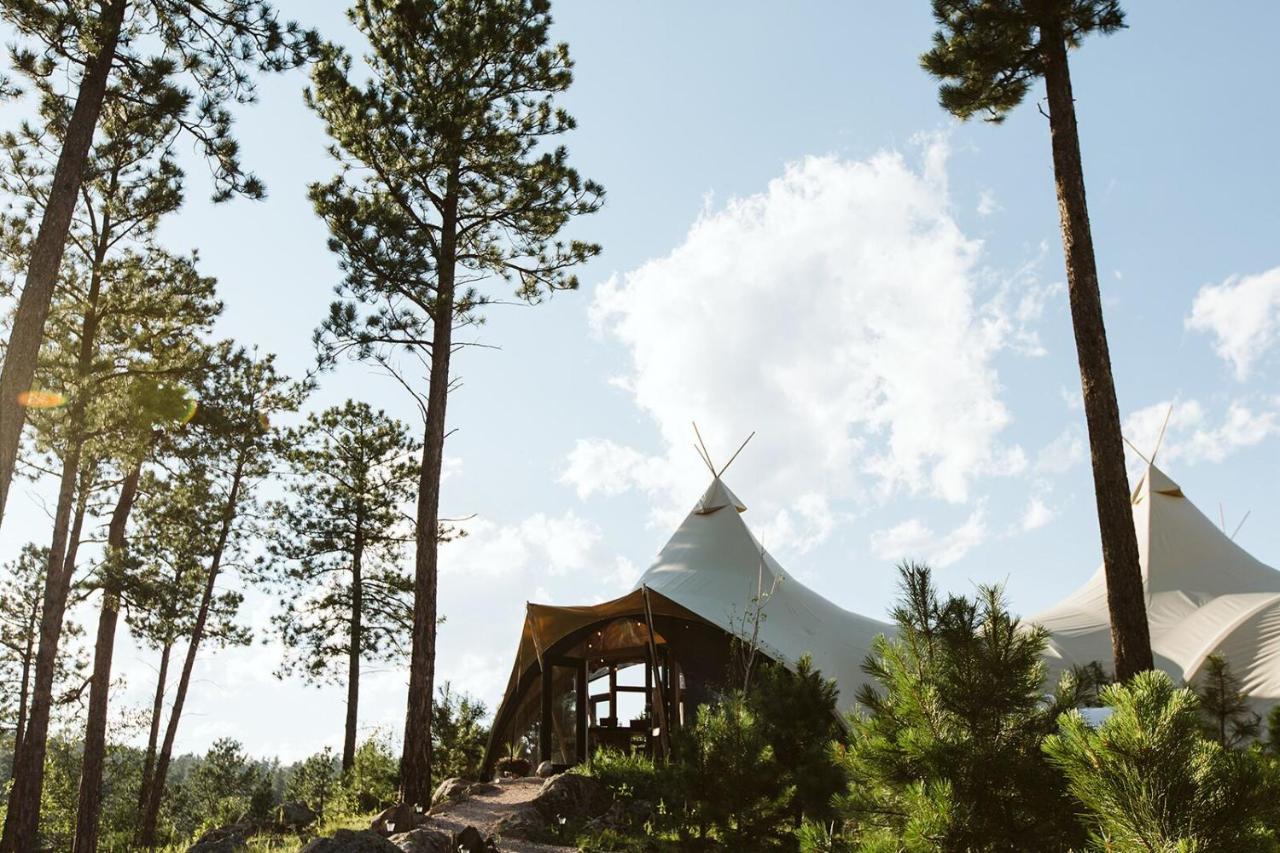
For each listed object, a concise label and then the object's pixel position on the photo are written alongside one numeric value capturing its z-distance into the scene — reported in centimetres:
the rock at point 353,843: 631
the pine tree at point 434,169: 1142
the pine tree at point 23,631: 1956
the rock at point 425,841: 725
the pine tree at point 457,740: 1530
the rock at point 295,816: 1396
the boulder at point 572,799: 967
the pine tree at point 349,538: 1969
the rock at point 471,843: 771
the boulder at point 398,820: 896
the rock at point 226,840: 1063
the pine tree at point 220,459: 1468
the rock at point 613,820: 929
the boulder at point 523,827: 888
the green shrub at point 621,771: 955
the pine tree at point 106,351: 1162
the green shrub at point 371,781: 1430
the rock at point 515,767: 1389
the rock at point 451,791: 1078
